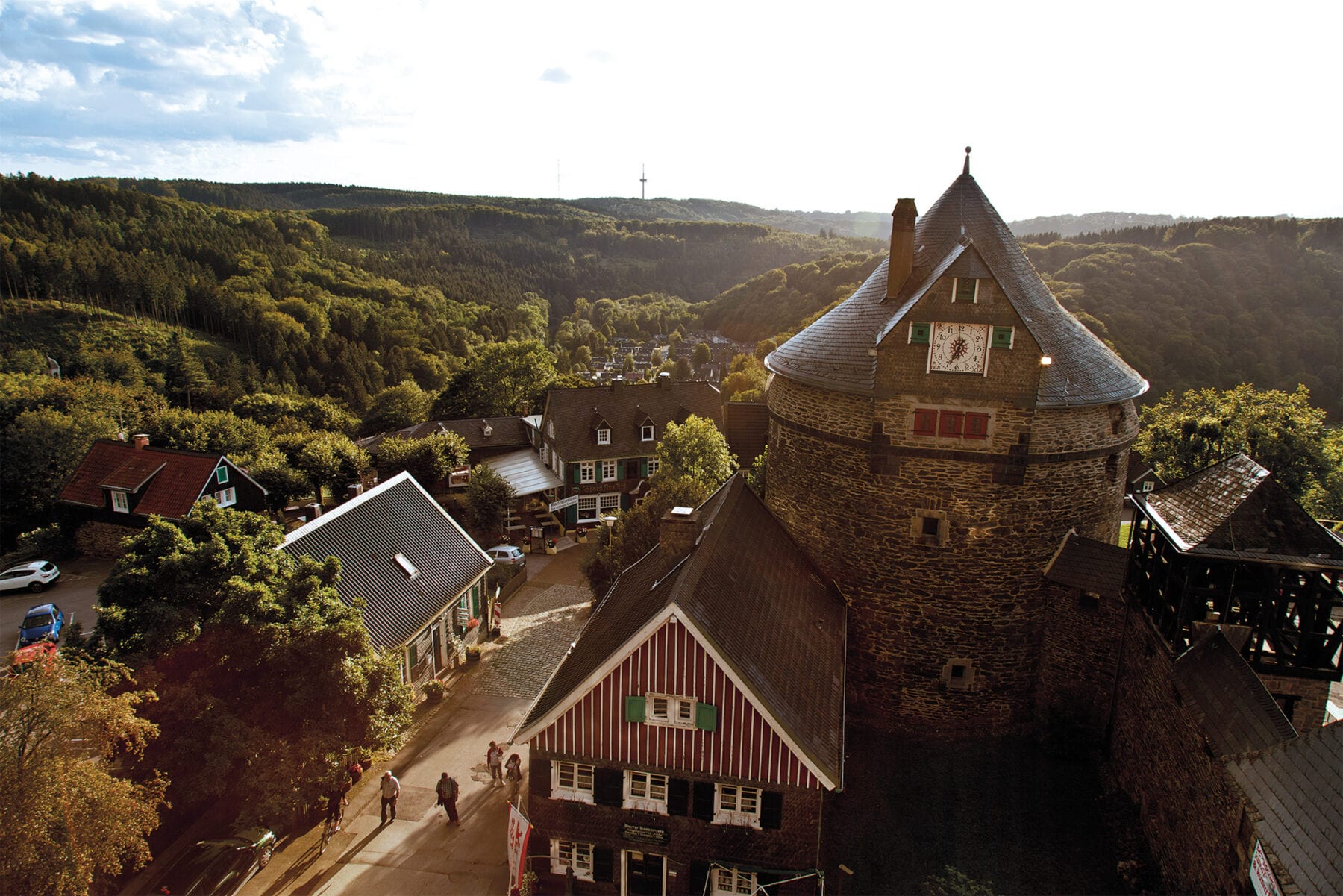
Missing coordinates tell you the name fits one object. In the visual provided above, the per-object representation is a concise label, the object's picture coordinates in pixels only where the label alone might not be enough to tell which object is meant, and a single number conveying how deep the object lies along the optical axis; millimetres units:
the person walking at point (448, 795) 16844
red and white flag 14070
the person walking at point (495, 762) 18578
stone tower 16453
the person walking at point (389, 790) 16906
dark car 14133
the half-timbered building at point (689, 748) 13008
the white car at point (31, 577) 32812
